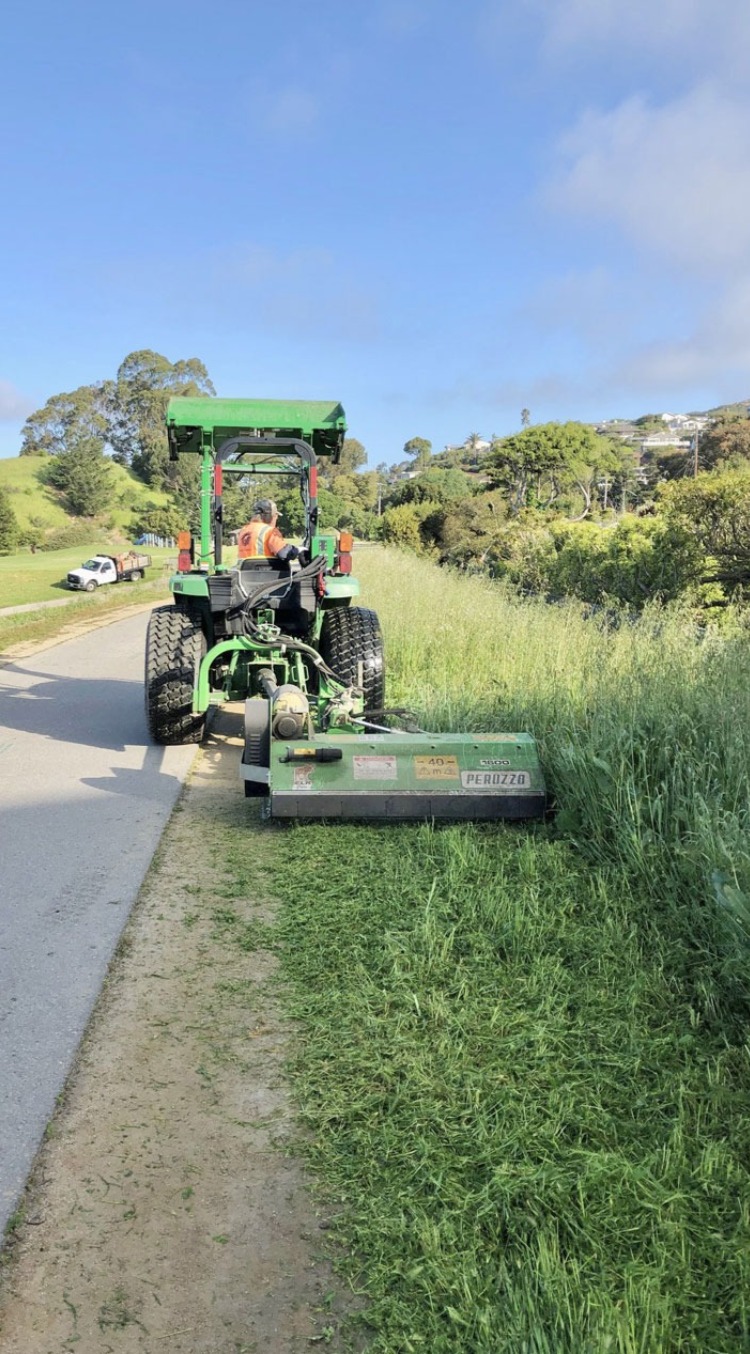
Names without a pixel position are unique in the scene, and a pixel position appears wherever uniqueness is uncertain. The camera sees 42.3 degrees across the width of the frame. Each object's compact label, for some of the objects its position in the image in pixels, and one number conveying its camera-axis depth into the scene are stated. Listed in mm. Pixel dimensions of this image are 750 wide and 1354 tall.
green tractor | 5062
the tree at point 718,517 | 10922
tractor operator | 7055
